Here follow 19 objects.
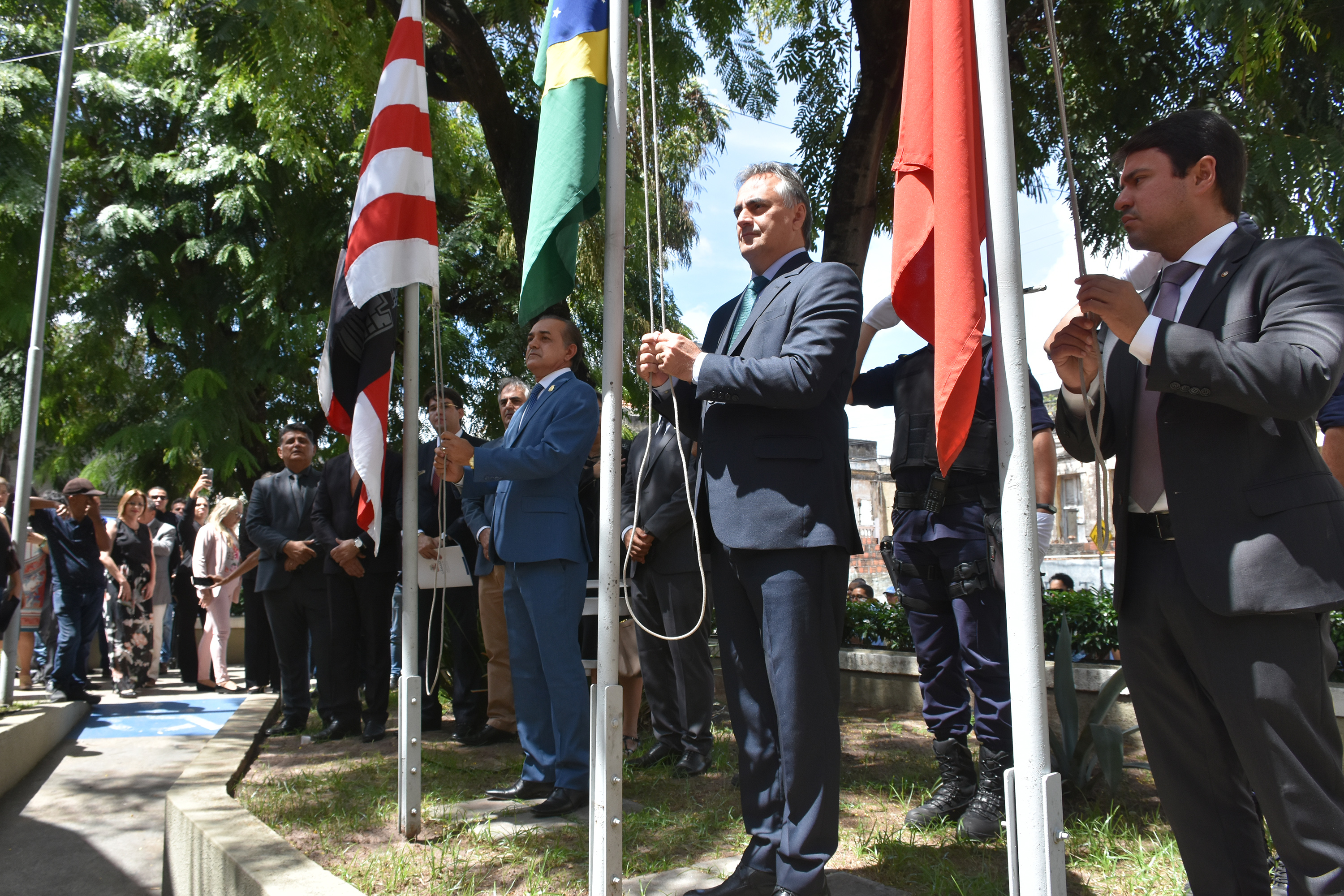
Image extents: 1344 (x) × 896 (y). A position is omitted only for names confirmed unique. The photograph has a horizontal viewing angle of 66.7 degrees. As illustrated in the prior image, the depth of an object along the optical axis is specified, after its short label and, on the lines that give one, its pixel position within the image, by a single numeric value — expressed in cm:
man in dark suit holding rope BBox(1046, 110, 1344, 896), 203
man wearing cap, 859
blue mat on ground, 774
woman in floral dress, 998
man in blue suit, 423
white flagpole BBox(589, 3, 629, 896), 278
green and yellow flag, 318
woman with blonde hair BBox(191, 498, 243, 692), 1002
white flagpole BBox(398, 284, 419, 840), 385
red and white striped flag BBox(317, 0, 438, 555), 441
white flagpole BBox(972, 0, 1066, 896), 195
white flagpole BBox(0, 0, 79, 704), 764
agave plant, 388
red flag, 221
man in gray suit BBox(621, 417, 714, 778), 512
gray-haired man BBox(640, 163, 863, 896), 284
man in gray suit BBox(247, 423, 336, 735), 673
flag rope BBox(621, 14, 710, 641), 293
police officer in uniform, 375
